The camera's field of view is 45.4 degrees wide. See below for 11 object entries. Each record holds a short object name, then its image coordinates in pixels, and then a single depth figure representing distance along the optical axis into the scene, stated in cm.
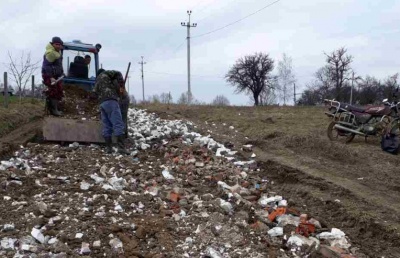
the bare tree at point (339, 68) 5253
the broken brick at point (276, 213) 527
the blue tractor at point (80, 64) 1188
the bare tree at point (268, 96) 5175
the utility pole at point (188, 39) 3594
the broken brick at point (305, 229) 493
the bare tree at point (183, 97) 4418
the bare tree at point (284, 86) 5353
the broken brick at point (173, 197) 558
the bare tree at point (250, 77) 5075
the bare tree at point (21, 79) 1958
